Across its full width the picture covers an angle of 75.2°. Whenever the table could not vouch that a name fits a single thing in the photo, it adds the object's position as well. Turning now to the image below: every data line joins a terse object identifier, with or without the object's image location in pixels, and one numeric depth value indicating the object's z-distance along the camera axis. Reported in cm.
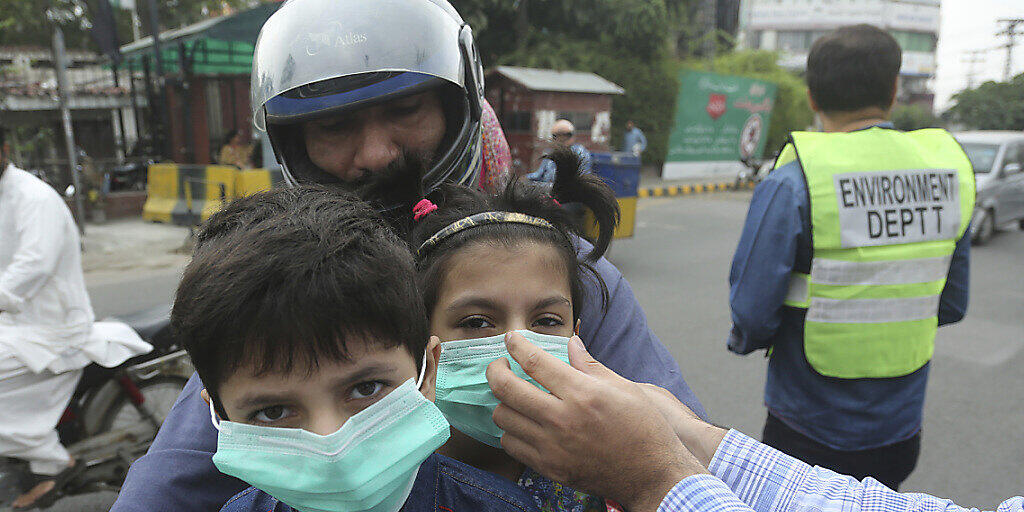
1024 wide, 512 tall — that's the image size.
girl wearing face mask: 114
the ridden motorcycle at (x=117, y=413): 277
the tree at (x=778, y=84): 1983
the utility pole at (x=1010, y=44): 2611
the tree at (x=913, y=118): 2773
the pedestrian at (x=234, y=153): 1077
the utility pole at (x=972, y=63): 3850
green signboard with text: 1650
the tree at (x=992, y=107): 2317
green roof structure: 919
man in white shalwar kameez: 257
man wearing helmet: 128
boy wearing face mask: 88
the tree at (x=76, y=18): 1495
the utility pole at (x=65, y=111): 815
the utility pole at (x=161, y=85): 985
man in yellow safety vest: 192
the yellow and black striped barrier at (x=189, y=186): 948
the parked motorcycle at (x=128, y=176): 1131
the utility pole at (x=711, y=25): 2121
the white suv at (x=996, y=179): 898
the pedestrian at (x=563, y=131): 740
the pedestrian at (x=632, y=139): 1389
